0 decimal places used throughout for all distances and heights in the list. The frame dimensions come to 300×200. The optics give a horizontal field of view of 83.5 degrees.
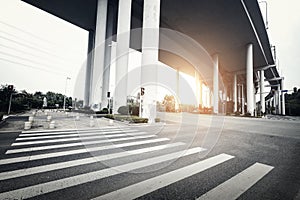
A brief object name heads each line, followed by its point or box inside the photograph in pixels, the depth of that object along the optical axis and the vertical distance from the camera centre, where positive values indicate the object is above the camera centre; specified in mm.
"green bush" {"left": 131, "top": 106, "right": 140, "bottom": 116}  18892 -205
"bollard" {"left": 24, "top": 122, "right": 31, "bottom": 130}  8713 -1058
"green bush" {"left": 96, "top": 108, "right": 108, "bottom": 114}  20594 -546
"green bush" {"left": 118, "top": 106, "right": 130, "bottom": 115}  18188 -226
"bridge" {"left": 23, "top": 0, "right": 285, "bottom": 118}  17828 +11477
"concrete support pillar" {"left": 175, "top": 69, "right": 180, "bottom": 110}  38006 +5837
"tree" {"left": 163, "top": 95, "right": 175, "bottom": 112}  35938 +1132
